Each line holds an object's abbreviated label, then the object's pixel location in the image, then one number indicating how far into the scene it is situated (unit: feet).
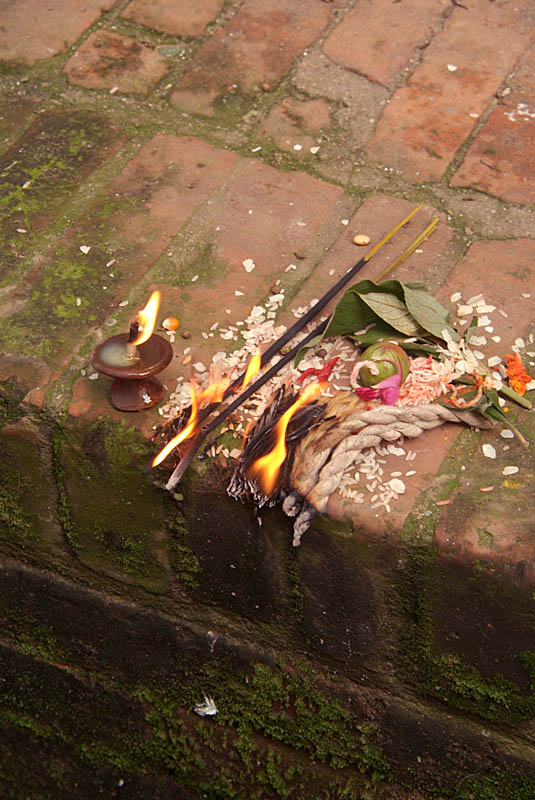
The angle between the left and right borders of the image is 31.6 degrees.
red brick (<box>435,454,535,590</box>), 6.96
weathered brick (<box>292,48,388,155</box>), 10.36
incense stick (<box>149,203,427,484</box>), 7.52
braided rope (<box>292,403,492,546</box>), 7.25
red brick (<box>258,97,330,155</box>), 10.28
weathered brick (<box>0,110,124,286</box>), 9.53
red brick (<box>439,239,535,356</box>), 8.45
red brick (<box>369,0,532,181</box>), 10.14
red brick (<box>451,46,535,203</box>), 9.71
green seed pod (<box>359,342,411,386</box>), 7.55
